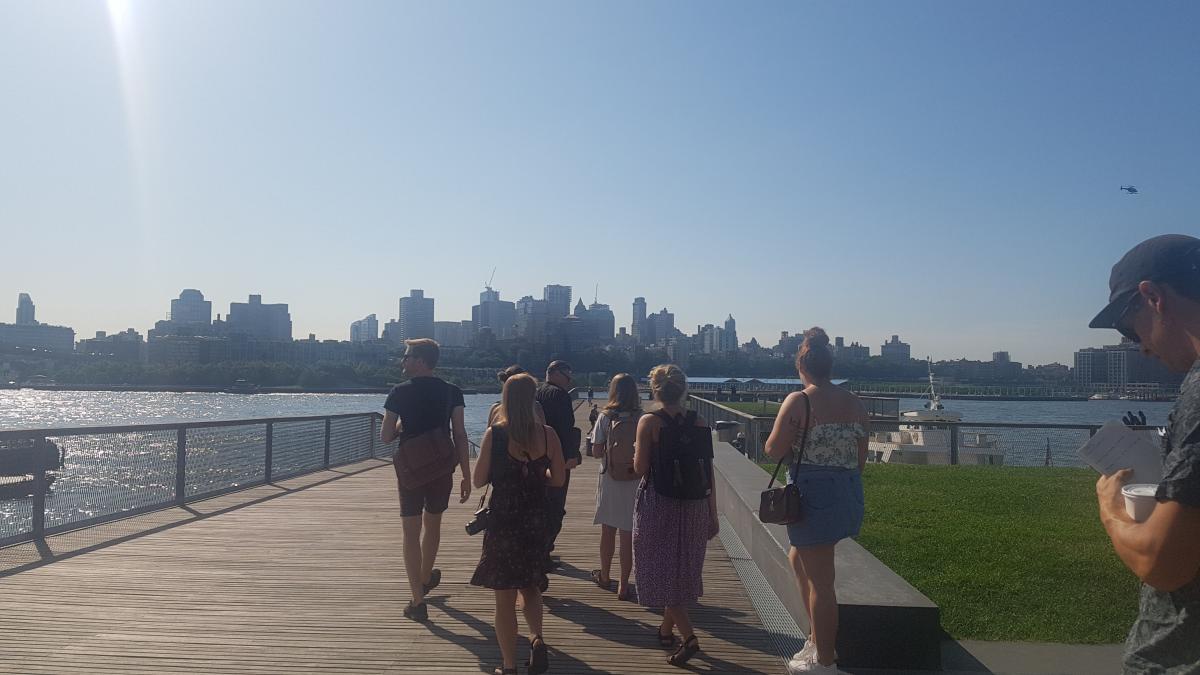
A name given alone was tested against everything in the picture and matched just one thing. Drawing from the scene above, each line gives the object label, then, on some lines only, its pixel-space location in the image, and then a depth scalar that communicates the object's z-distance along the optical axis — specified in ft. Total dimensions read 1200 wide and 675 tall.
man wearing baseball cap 5.69
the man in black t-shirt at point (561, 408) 23.00
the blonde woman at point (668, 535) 16.94
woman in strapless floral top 14.94
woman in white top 21.49
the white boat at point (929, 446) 55.31
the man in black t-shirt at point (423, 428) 19.83
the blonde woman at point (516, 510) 15.62
